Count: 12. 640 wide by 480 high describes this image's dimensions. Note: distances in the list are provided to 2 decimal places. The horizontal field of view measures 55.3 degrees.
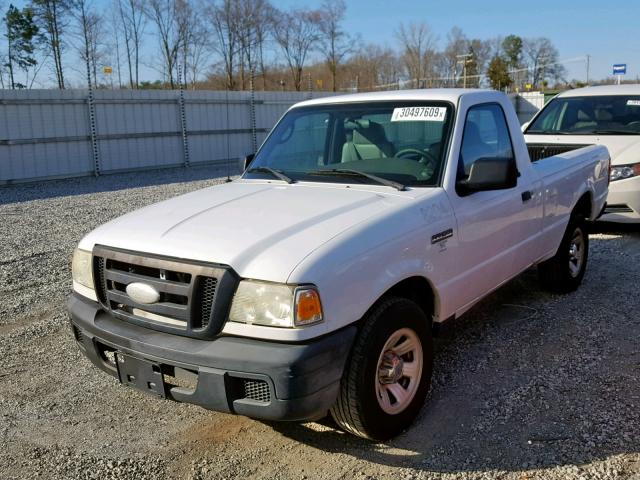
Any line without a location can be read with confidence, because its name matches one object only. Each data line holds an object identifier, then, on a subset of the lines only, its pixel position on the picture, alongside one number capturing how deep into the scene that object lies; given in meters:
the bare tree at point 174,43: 41.44
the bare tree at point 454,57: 50.84
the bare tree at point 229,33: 45.47
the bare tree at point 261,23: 47.47
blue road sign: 24.57
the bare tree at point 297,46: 51.66
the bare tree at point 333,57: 51.91
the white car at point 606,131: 7.80
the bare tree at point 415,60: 50.12
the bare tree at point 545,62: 63.41
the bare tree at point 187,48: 41.88
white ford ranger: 2.75
